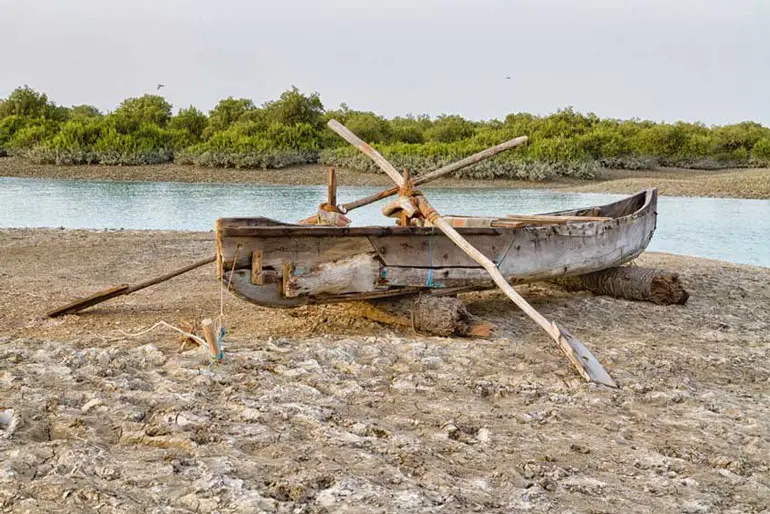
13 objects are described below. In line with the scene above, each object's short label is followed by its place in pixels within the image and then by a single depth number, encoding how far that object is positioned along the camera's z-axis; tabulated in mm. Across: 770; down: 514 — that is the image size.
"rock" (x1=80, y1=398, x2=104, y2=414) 3918
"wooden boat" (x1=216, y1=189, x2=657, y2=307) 5523
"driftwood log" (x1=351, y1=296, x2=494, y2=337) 6043
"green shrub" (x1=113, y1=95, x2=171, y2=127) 36688
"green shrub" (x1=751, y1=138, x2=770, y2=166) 33219
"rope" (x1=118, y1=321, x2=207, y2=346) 5148
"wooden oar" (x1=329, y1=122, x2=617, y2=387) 5105
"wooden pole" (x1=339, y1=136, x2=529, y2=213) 7426
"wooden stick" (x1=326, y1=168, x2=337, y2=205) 7393
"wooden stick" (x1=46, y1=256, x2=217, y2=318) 6355
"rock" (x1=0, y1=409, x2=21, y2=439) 3562
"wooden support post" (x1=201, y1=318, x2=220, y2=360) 4766
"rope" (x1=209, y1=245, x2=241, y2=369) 4863
